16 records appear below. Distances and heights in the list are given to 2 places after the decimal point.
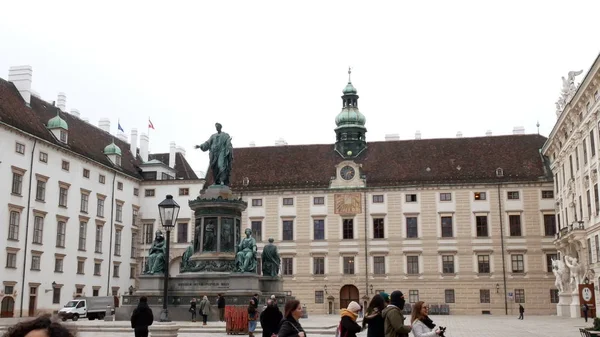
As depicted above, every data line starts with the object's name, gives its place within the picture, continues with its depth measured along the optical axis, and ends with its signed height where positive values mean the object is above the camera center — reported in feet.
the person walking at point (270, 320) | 39.83 -2.12
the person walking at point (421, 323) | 27.37 -1.57
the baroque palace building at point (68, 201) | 135.85 +18.68
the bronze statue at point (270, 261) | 90.94 +2.91
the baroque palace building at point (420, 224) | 170.71 +15.13
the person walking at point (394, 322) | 27.55 -1.56
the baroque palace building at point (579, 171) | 120.25 +22.22
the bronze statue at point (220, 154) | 89.86 +16.69
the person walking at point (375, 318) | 28.14 -1.40
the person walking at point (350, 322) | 26.43 -1.47
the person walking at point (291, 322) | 23.89 -1.35
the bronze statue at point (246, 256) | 81.66 +3.19
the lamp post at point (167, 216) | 53.31 +5.17
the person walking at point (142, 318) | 42.11 -2.18
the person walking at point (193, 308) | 79.82 -2.94
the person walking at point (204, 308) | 76.95 -2.80
